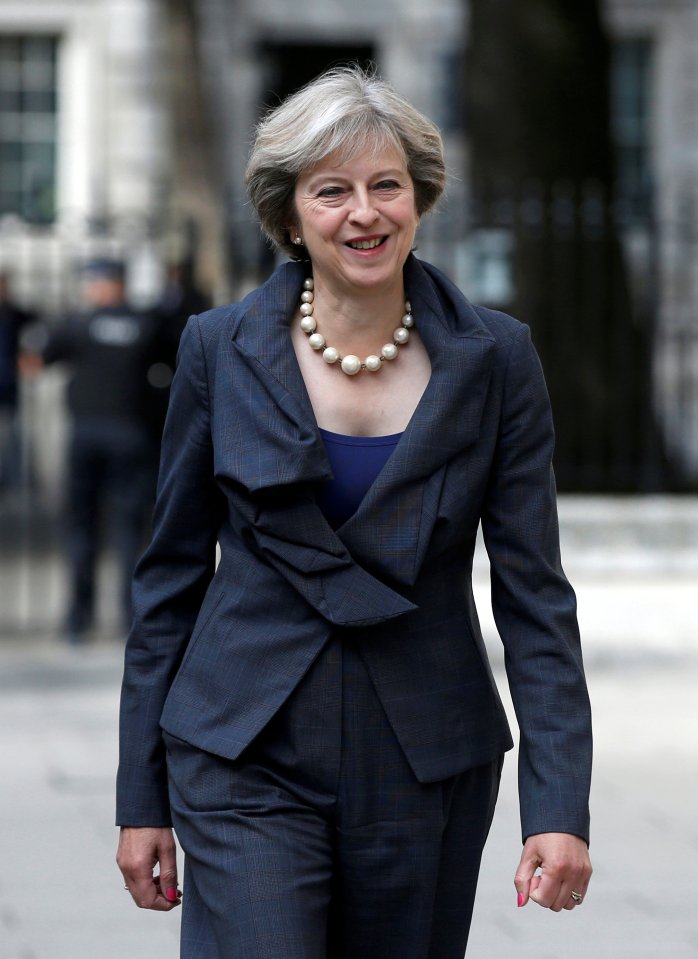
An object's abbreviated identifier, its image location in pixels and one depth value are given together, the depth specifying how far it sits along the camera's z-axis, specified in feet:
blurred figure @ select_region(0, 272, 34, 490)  59.08
